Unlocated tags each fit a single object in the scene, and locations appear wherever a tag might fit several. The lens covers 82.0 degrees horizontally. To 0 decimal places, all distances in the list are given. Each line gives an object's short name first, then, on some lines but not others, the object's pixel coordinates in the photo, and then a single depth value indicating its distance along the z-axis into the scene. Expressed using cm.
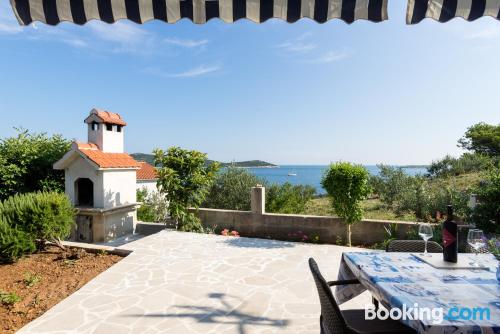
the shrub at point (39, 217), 575
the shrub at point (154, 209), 1017
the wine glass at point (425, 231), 294
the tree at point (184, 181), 848
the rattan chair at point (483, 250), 296
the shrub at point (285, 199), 1072
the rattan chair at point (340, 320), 190
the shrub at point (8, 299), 417
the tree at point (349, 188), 707
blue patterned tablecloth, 152
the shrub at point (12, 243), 534
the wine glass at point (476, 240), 264
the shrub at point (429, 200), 756
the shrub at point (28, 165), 865
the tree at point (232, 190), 1163
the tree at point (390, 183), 1453
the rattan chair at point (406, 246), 330
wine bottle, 245
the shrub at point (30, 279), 484
